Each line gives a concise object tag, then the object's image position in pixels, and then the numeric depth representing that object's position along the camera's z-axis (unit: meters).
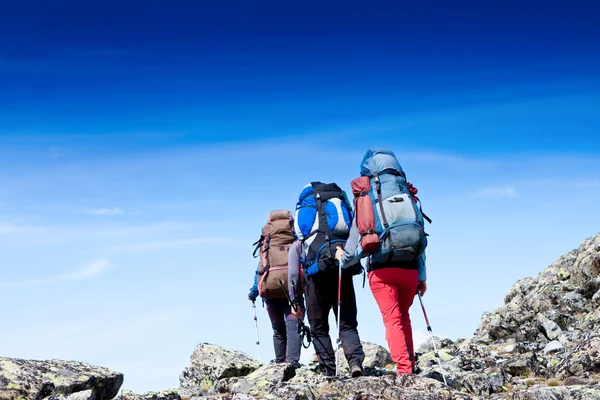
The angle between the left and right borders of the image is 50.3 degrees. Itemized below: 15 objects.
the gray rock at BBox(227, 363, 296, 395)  11.70
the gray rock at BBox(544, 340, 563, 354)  17.59
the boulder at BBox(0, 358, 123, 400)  10.91
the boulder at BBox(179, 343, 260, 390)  16.48
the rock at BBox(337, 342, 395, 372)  19.00
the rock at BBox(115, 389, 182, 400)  11.04
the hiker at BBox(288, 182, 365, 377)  12.03
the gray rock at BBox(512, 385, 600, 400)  9.96
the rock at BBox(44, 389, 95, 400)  10.23
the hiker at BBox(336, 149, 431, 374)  11.03
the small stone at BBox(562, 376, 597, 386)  11.50
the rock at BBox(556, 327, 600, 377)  12.66
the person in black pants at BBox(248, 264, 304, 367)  15.72
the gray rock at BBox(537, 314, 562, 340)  21.15
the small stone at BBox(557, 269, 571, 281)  29.89
